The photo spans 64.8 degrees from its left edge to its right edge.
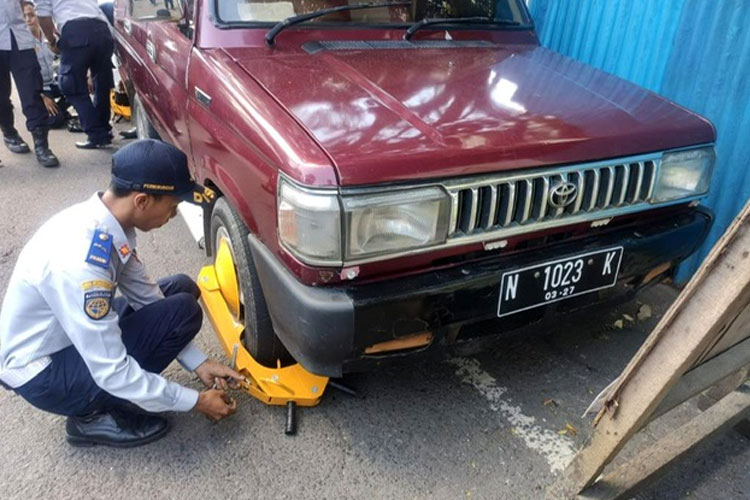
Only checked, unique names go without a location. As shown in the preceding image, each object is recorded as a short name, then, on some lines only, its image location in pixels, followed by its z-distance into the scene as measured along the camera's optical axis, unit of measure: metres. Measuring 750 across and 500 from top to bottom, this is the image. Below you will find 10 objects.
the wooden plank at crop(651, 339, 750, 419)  1.73
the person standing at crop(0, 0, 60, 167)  4.48
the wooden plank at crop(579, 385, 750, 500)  1.81
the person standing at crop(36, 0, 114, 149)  4.80
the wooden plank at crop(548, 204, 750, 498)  1.24
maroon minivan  1.74
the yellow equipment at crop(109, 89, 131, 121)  5.73
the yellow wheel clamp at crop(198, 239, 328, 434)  2.26
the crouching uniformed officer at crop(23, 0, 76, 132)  5.71
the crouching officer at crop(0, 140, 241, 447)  1.80
